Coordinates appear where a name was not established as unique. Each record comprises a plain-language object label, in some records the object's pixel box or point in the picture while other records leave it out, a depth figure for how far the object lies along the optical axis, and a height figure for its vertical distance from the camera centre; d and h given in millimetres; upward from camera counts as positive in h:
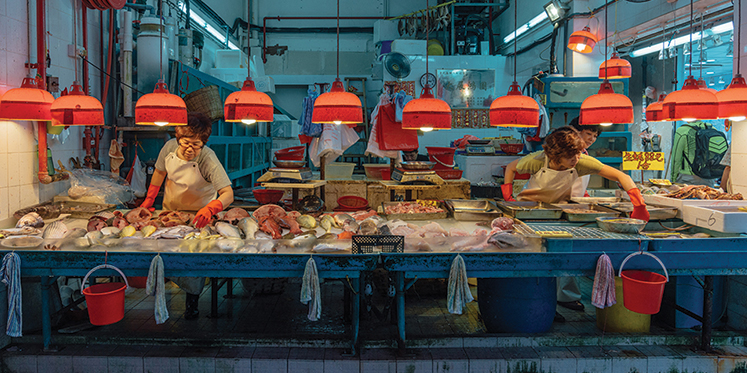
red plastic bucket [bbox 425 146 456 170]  7285 +153
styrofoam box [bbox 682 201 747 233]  3725 -411
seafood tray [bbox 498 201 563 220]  4301 -405
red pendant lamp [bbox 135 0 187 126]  3932 +465
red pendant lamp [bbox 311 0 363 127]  4109 +502
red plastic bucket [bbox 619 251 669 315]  3082 -831
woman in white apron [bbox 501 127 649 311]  4781 -61
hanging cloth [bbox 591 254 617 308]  3391 -826
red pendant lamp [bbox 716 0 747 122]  4109 +572
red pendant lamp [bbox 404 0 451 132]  4281 +483
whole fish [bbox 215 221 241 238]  3834 -524
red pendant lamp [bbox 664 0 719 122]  4020 +549
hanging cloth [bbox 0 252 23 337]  3336 -855
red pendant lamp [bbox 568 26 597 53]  7871 +2112
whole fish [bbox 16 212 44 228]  4283 -513
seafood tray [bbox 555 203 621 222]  4223 -404
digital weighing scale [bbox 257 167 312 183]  5586 -108
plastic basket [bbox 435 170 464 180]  6477 -96
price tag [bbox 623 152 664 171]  6543 +98
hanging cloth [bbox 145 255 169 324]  3336 -839
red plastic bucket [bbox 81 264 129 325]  2985 -891
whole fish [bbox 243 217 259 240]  3915 -514
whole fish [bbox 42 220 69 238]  3773 -528
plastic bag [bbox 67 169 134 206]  5219 -255
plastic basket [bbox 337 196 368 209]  5438 -412
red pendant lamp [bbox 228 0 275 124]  4230 +536
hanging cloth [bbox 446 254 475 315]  3383 -853
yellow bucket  4000 -1276
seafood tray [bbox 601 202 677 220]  4289 -396
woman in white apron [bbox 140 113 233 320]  4684 -98
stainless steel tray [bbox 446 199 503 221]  4676 -430
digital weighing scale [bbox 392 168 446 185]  5770 -136
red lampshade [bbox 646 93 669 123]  5508 +666
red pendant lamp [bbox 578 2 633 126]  4039 +507
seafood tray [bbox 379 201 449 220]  4793 -496
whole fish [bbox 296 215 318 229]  4352 -511
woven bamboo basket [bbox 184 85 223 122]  7078 +963
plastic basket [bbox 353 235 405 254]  3506 -571
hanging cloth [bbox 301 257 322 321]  3322 -843
